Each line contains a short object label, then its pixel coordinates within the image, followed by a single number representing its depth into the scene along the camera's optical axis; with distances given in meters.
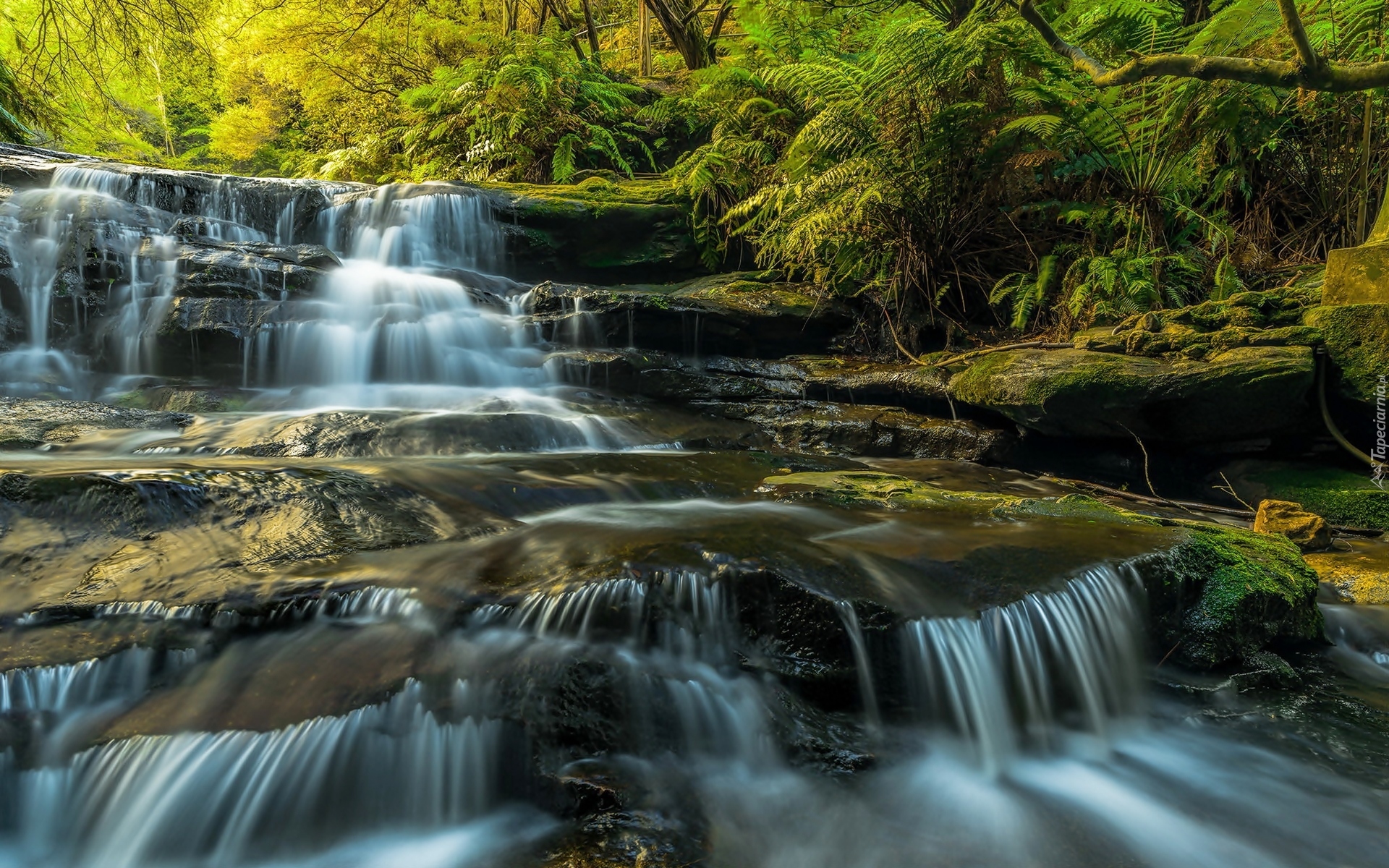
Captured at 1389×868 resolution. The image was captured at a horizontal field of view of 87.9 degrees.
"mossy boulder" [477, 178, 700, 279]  9.01
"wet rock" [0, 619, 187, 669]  2.12
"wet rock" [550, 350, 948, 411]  6.29
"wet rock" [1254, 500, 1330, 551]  3.93
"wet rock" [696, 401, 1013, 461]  5.64
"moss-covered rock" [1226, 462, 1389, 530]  4.34
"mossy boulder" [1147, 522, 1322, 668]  2.92
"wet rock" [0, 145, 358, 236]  8.28
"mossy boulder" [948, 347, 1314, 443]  4.43
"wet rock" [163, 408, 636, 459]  4.38
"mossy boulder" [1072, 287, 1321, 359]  4.64
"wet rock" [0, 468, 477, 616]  2.40
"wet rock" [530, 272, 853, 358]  7.05
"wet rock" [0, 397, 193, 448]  4.07
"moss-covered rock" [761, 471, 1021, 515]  3.75
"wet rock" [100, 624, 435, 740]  2.08
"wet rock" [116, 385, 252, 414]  5.46
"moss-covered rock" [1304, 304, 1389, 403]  4.25
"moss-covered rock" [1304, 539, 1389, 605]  3.38
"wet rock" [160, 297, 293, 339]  6.02
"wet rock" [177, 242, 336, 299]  6.45
